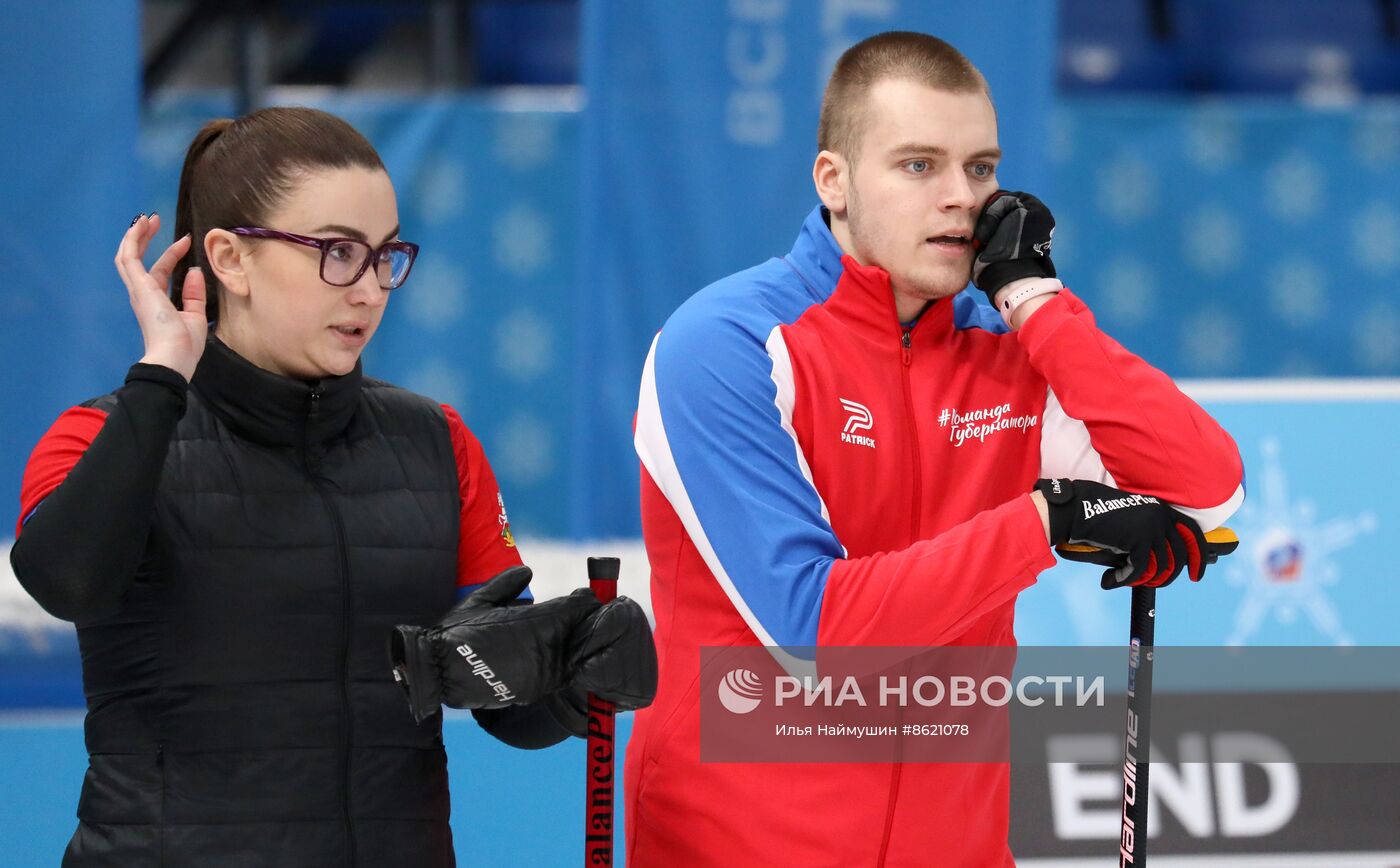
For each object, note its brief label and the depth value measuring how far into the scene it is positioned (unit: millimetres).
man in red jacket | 9709
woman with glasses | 9585
